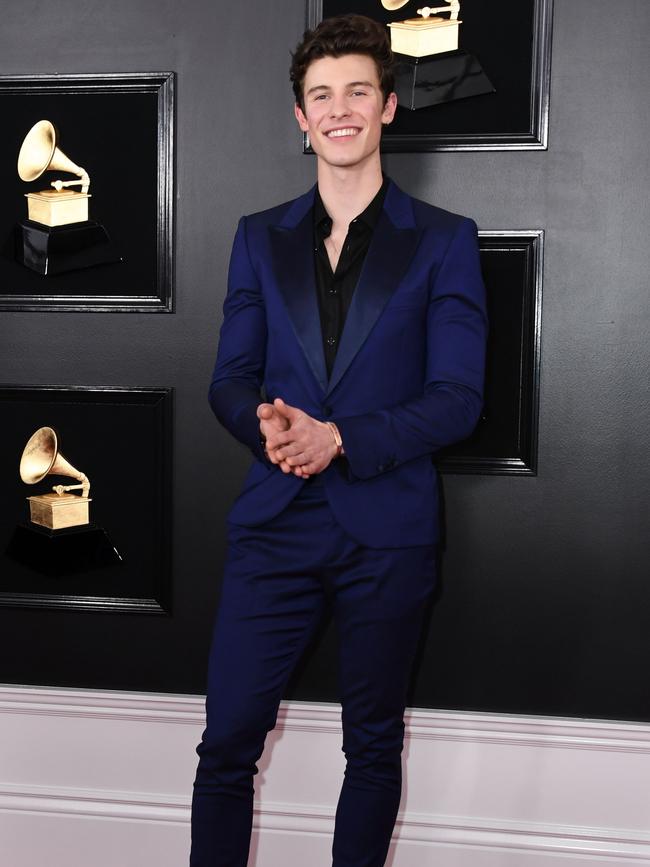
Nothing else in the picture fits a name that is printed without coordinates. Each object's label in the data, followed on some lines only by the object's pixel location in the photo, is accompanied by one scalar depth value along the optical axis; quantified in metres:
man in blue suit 2.14
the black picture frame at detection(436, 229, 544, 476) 2.62
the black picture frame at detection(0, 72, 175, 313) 2.72
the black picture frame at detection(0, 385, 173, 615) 2.81
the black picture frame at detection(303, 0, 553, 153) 2.57
